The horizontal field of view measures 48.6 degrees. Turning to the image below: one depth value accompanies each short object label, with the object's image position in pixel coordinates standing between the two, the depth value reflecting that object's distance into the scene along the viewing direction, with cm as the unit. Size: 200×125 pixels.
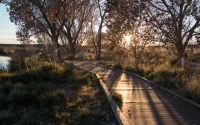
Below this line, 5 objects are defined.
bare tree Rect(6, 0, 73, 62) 1443
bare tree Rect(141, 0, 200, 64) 1126
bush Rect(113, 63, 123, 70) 1597
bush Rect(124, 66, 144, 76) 1295
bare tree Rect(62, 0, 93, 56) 3039
